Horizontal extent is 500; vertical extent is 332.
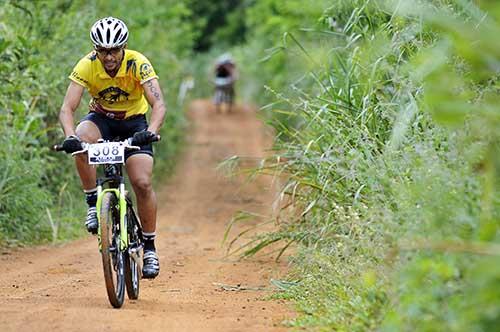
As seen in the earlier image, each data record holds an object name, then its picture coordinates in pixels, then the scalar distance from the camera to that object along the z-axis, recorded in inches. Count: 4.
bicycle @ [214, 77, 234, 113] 2822.3
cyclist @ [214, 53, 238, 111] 2805.1
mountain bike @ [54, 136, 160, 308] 560.7
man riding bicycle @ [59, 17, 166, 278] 619.8
